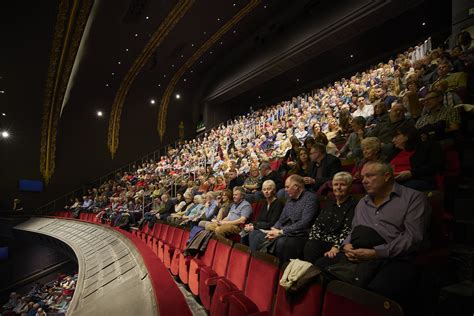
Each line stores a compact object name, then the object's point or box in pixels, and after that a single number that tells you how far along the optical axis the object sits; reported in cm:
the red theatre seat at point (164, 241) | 289
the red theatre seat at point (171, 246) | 264
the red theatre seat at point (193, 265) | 193
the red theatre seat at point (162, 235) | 317
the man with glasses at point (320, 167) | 223
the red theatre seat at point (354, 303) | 75
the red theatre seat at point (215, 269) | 163
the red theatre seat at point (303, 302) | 99
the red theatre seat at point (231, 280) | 131
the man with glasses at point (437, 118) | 188
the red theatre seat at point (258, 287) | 114
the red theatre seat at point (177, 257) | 245
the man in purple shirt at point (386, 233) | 97
